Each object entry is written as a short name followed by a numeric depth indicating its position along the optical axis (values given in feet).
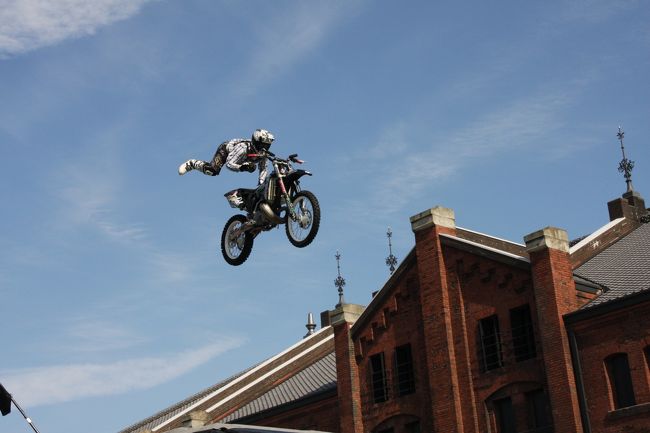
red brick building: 97.86
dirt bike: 52.49
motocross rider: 54.08
